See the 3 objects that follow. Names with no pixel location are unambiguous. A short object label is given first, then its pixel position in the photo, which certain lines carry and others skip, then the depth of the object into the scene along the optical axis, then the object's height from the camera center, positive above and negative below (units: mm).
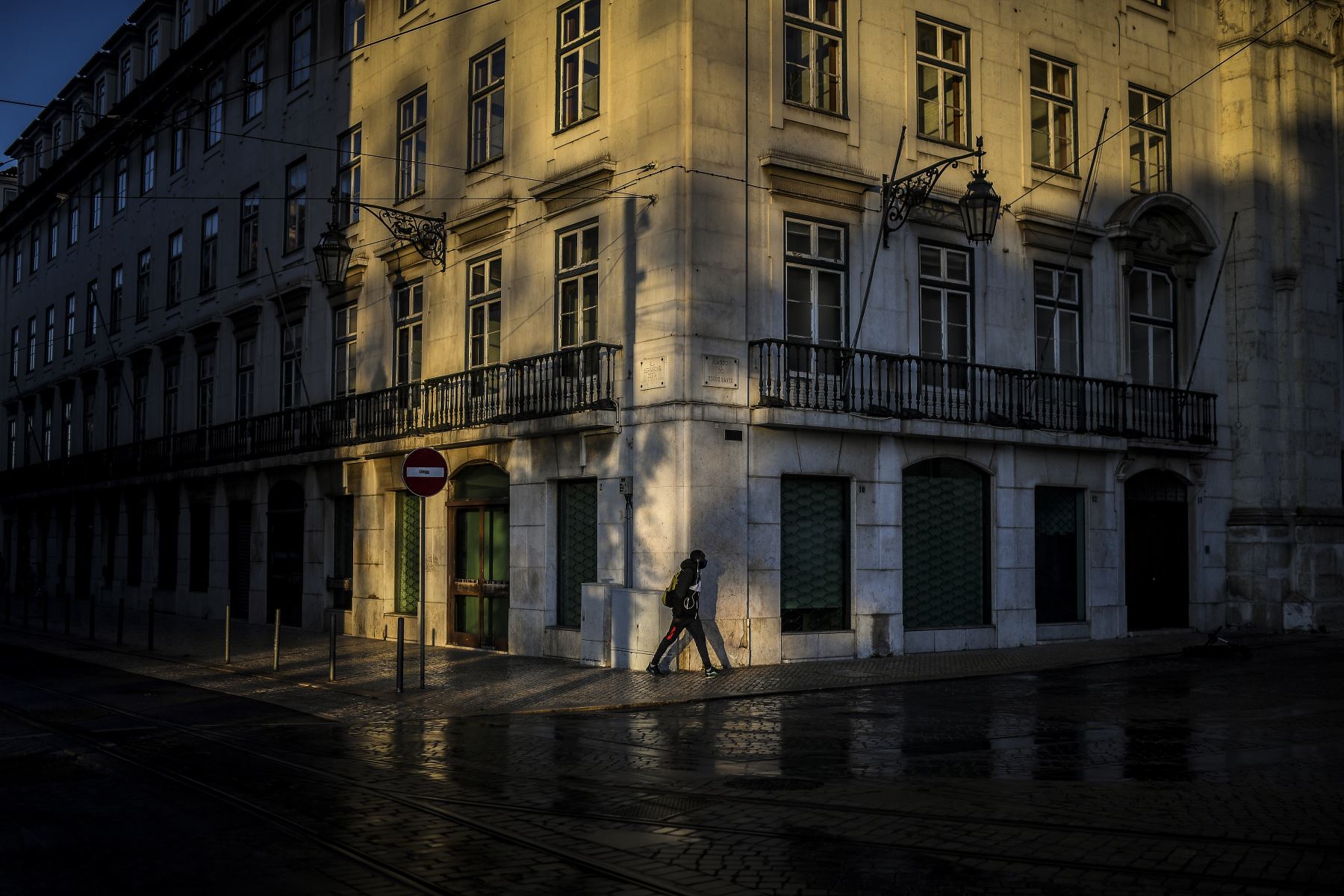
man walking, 16859 -992
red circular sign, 15422 +693
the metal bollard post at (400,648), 15195 -1470
